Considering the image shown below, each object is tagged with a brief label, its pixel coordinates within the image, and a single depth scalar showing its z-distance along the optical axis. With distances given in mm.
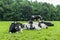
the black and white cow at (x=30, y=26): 5640
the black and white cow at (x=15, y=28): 4949
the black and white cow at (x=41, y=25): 6011
